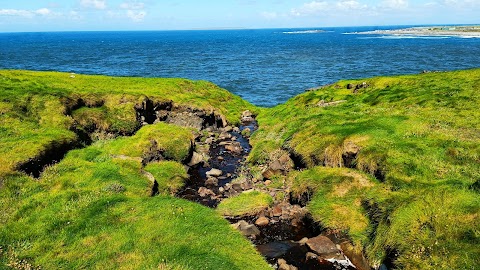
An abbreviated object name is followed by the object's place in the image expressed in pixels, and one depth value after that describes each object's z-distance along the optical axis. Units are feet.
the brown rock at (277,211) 78.02
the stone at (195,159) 111.05
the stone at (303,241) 65.51
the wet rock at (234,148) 128.16
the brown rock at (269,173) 97.79
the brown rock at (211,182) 98.25
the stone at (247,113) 187.11
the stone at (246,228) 69.92
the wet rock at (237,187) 92.40
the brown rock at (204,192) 91.50
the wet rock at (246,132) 149.65
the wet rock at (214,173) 106.01
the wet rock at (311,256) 60.70
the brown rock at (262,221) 74.65
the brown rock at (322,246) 61.16
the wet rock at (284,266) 57.32
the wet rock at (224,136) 144.91
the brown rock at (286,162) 99.60
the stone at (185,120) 149.69
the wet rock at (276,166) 98.43
